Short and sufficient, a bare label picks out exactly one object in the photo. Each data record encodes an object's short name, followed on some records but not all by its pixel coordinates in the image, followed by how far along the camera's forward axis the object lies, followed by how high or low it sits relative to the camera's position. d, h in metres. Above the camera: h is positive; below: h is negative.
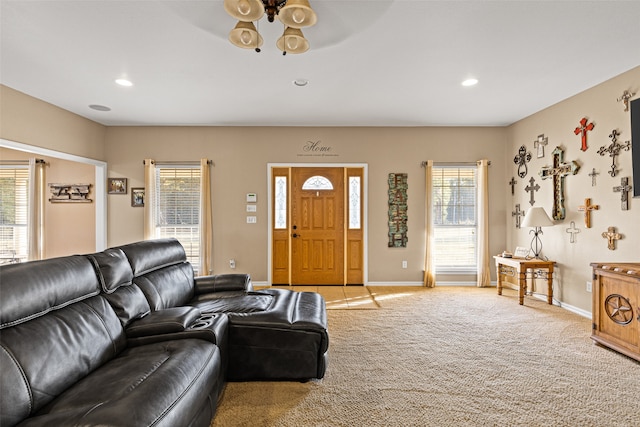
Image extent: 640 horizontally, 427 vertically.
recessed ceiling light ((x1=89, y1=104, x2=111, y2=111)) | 4.41 +1.49
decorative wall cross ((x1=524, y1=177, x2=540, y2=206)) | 4.80 +0.38
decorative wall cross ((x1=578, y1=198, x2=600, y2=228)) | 3.80 +0.05
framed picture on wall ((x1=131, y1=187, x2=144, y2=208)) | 5.45 +0.27
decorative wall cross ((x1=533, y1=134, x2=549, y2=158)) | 4.56 +1.02
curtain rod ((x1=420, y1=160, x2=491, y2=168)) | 5.47 +0.85
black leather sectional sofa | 1.30 -0.76
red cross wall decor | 3.86 +1.03
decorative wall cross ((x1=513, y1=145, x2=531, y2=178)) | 4.97 +0.85
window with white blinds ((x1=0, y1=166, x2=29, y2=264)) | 5.46 +0.05
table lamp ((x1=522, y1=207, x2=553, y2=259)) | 4.18 -0.07
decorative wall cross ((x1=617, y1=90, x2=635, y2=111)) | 3.34 +1.23
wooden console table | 4.24 -0.72
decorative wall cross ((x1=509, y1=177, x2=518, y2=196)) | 5.29 +0.51
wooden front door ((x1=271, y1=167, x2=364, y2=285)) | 5.52 -0.22
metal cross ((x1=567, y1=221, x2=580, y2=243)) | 4.04 -0.22
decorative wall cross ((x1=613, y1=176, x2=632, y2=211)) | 3.38 +0.26
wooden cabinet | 2.69 -0.82
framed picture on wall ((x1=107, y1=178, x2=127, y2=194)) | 5.43 +0.47
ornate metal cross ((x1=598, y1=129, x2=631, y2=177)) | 3.48 +0.72
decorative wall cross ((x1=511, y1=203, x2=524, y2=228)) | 5.16 +0.00
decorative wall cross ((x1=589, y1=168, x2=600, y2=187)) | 3.78 +0.45
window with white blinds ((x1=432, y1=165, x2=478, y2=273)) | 5.52 -0.08
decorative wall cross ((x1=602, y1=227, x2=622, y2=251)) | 3.48 -0.25
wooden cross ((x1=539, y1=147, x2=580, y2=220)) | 4.21 +0.49
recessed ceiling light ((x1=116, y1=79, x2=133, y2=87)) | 3.57 +1.49
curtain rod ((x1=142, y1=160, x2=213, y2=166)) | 5.43 +0.87
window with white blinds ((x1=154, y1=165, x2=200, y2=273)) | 5.50 +0.05
